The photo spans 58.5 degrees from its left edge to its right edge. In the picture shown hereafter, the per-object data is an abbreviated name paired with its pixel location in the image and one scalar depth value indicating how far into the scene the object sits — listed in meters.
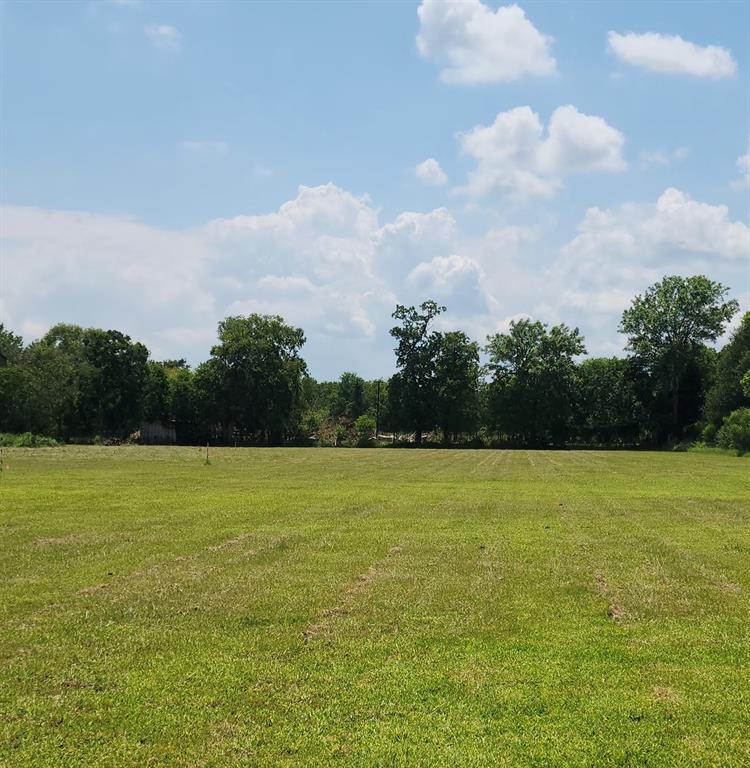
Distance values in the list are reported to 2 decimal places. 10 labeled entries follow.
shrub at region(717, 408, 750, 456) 56.81
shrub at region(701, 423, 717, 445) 68.31
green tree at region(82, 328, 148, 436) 88.00
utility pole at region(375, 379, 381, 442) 96.46
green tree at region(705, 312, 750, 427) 69.25
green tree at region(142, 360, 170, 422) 96.79
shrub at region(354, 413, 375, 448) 101.51
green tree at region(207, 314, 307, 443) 90.38
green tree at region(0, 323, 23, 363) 101.75
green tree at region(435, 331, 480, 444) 88.25
